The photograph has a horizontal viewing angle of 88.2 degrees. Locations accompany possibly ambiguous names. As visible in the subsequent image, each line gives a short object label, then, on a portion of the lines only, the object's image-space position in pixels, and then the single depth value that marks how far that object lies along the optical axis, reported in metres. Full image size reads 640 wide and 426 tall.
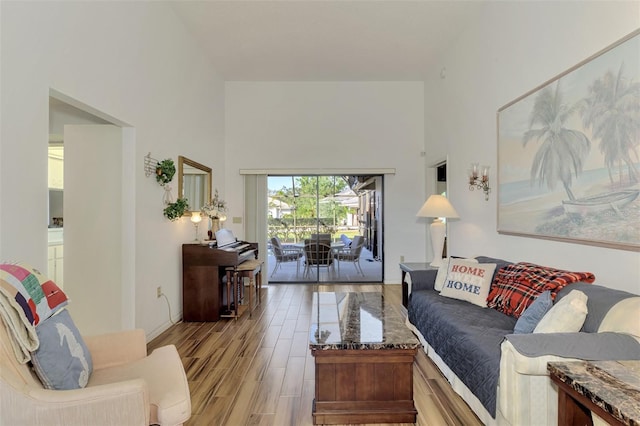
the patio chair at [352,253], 6.26
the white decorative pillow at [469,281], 2.88
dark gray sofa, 1.78
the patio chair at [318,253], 6.17
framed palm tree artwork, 1.94
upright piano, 3.98
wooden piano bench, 4.07
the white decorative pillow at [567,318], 1.77
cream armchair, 1.23
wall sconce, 3.62
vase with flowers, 4.62
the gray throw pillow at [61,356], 1.39
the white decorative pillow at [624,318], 1.61
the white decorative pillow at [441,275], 3.31
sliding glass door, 6.18
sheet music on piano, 4.35
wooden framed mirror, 4.09
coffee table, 2.00
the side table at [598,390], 1.04
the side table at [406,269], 4.02
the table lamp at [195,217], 4.27
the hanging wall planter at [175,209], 3.69
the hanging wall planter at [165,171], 3.48
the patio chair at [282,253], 6.11
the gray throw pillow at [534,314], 1.98
